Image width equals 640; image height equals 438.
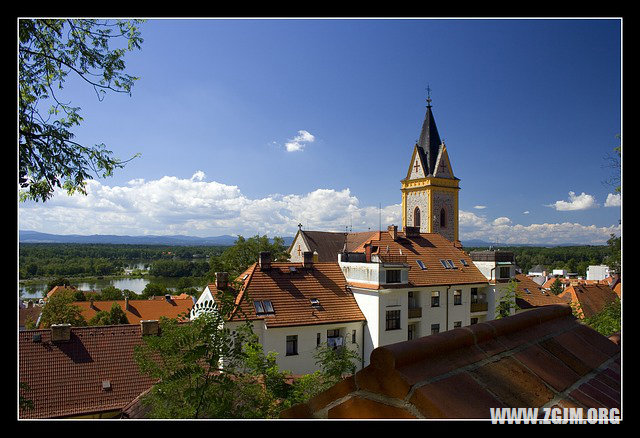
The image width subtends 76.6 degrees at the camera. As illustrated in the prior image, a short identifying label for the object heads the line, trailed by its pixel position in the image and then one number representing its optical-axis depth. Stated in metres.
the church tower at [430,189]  45.72
